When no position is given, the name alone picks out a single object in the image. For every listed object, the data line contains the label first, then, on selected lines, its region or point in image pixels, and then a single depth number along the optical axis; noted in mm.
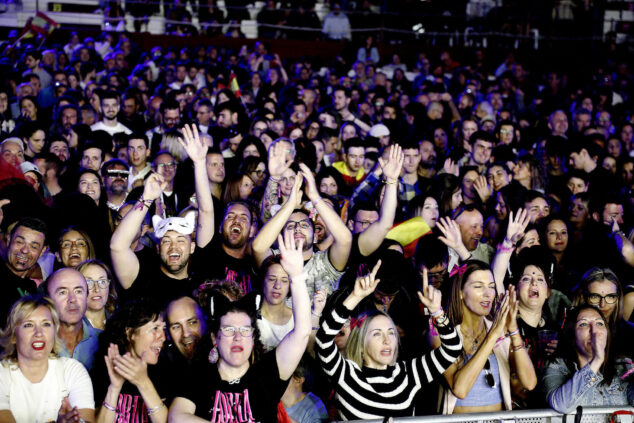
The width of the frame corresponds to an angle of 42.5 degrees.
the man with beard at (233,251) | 5090
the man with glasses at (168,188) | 6209
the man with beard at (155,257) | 4598
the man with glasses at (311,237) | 4840
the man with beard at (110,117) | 8250
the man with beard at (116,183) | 6117
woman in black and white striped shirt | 3914
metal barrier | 3826
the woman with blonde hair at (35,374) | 3662
